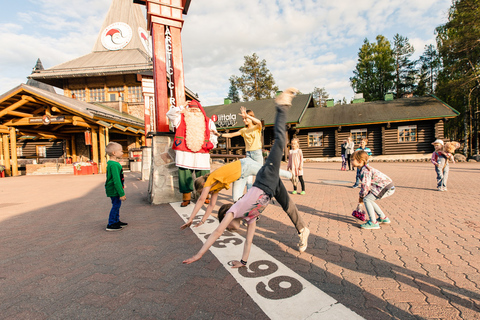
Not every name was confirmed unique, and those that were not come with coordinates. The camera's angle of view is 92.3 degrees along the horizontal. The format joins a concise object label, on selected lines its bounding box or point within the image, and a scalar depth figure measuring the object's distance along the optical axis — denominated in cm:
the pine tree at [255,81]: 4000
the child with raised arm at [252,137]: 428
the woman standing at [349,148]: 1268
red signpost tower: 546
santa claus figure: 456
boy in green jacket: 341
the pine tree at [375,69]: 3416
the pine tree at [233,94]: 4983
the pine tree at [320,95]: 6203
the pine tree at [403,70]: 3522
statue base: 540
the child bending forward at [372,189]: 353
